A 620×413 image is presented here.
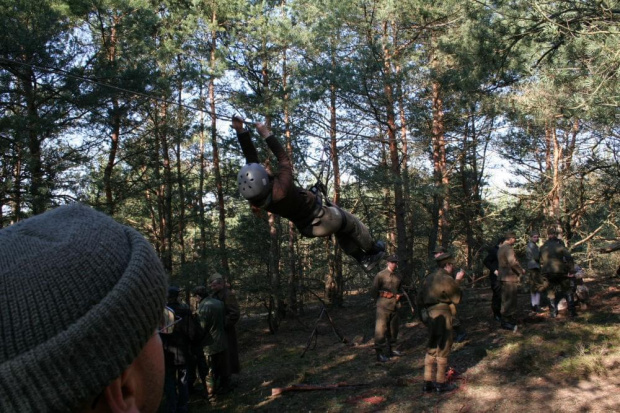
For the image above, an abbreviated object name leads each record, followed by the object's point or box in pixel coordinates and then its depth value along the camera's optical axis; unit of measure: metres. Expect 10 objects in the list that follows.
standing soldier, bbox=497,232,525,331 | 10.23
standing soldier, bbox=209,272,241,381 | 8.32
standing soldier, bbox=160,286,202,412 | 6.72
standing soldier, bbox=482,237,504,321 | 11.16
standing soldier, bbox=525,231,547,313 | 11.34
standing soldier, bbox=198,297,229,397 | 7.84
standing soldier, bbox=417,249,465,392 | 7.50
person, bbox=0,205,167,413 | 0.75
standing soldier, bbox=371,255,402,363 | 9.78
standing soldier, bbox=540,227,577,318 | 10.70
